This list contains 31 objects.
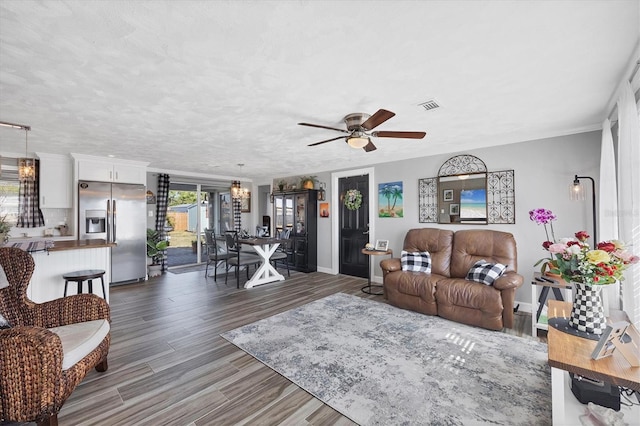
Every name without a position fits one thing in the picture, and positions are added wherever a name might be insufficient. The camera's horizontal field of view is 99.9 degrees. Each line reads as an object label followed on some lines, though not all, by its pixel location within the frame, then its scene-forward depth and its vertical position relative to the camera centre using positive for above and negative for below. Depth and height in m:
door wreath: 5.73 +0.35
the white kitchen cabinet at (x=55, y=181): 4.66 +0.60
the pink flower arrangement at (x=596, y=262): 1.61 -0.29
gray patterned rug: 1.90 -1.37
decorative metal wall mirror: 3.93 +0.32
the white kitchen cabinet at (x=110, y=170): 4.79 +0.86
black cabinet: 6.31 -0.25
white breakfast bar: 3.03 -0.59
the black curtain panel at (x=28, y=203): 4.59 +0.22
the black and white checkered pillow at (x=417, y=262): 4.07 -0.72
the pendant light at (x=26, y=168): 3.57 +0.63
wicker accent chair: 1.56 -0.96
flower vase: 1.68 -0.61
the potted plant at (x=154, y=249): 5.89 -0.75
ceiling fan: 2.67 +0.86
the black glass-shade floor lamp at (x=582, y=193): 3.15 +0.26
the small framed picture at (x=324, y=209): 6.24 +0.13
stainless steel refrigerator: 4.87 -0.11
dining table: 5.09 -0.88
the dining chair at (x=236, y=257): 5.18 -0.88
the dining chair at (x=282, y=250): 5.70 -0.83
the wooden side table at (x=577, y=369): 1.29 -0.77
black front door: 5.67 -0.35
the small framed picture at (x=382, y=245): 4.69 -0.53
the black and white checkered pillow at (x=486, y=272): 3.35 -0.73
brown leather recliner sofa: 3.17 -0.88
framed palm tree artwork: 5.04 +0.29
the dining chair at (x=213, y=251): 5.39 -0.75
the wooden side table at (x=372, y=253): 4.53 -0.65
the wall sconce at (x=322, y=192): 6.30 +0.54
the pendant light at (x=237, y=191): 6.04 +0.56
